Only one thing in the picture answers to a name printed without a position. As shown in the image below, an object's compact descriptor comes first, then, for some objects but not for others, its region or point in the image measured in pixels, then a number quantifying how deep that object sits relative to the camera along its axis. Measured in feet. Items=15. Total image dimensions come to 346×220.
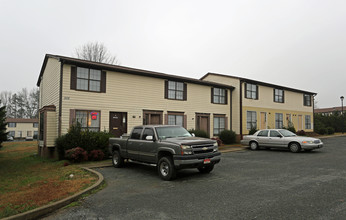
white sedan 46.17
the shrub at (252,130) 73.77
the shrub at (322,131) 104.95
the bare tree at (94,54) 121.60
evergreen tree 47.37
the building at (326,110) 258.28
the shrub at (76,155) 37.29
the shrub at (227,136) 67.46
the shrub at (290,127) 84.08
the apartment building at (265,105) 75.15
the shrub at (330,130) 108.37
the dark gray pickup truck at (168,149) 24.04
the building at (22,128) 216.54
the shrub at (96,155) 39.40
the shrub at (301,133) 88.96
